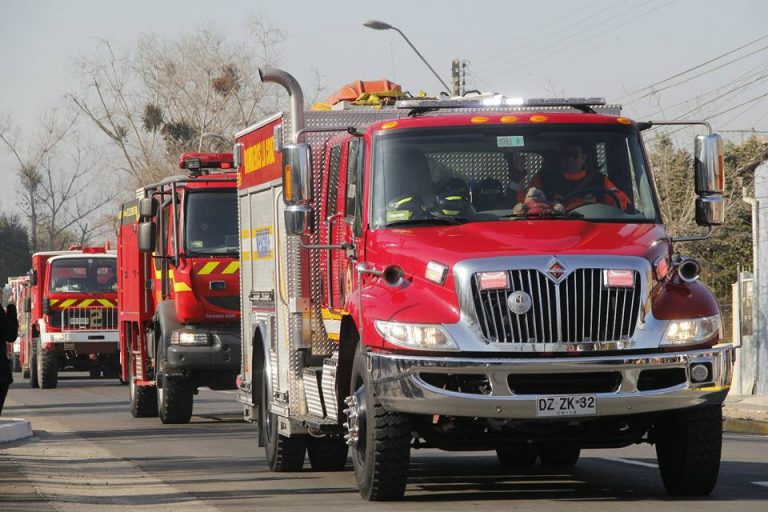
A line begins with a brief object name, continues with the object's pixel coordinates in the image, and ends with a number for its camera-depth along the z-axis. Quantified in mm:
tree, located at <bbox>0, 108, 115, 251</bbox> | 96375
